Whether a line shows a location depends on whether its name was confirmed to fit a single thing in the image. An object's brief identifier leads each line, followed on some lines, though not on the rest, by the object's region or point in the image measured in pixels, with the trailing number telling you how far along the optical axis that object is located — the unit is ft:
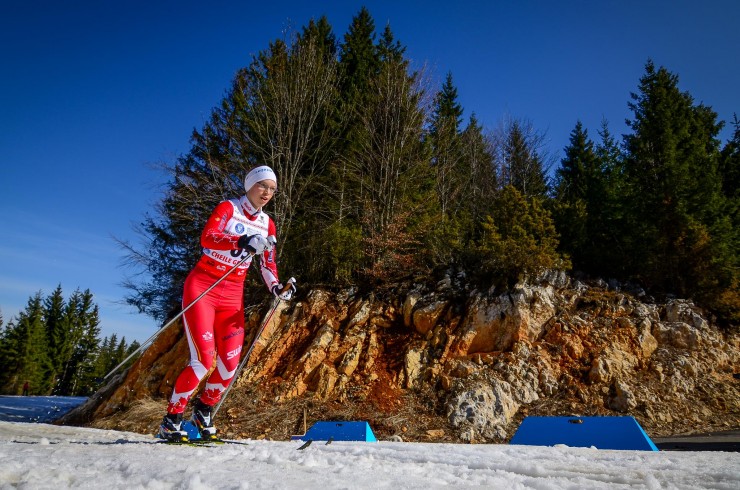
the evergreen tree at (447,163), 48.39
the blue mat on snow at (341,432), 15.11
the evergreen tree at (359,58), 49.95
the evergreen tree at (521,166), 61.77
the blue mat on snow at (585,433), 11.91
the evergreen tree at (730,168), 52.90
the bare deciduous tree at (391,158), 39.14
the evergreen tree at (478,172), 59.11
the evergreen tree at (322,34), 53.81
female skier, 12.08
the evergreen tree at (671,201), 32.55
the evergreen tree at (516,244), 31.32
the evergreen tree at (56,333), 144.66
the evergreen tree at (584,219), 37.83
